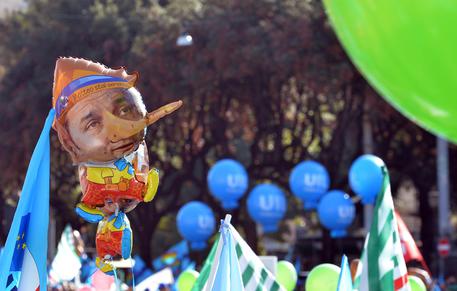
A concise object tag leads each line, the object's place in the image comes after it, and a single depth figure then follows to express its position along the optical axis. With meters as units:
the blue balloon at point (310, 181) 29.09
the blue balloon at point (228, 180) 28.92
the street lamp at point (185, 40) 34.27
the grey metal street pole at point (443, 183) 32.52
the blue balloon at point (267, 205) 28.87
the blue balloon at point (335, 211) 29.07
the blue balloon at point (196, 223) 29.29
